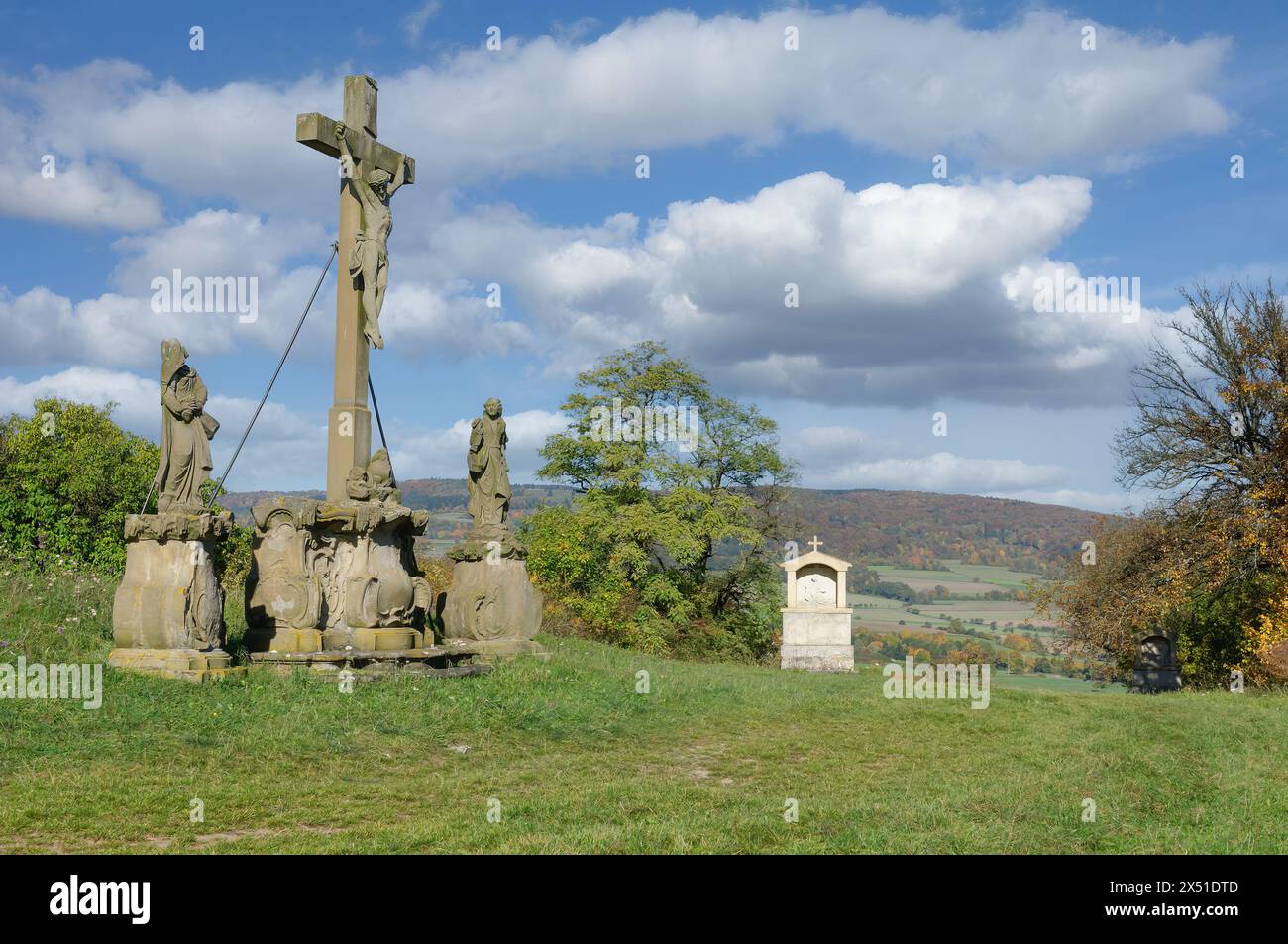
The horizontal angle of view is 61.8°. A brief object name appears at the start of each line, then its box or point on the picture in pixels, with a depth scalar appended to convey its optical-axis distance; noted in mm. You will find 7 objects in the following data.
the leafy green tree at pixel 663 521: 33094
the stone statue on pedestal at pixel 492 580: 14781
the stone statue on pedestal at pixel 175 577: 10453
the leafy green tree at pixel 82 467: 34812
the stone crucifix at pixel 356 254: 13047
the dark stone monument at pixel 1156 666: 23188
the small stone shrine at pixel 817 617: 23609
